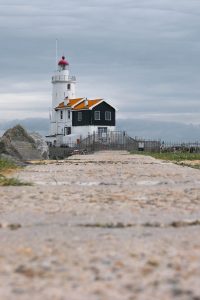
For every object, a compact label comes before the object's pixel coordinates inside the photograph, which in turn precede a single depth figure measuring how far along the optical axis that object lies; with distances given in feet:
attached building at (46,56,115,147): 272.92
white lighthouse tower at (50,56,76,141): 291.99
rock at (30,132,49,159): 133.08
